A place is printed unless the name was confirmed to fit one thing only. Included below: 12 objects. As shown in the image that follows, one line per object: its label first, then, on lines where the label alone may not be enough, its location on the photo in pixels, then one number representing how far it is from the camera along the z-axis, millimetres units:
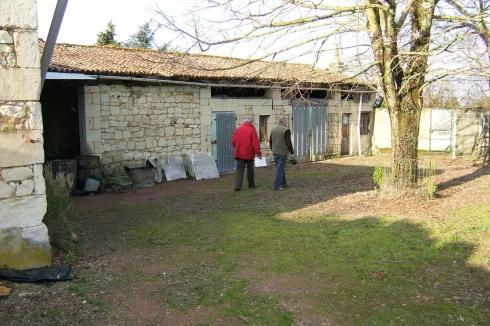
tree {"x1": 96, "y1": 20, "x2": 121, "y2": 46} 29297
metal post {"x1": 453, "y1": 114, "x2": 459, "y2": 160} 16469
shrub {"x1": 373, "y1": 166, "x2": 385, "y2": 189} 8695
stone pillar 4836
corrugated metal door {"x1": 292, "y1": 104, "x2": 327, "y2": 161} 16812
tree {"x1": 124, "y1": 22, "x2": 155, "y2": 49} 27906
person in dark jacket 10180
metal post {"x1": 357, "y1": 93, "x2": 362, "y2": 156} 19391
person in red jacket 10305
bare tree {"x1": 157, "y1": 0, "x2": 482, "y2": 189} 7723
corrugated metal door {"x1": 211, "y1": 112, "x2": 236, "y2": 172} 13992
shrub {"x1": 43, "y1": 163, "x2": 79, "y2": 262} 5660
